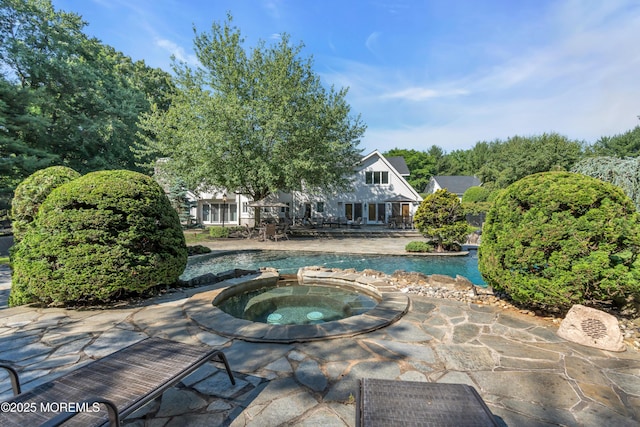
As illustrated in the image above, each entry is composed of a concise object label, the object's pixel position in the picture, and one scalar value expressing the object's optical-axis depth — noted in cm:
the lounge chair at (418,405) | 138
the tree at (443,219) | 1115
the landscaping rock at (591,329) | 288
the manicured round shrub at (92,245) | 393
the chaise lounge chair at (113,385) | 133
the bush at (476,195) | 2567
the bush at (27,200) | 446
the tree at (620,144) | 3058
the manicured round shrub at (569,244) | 333
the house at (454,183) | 3347
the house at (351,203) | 2317
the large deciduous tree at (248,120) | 1361
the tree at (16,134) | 1028
